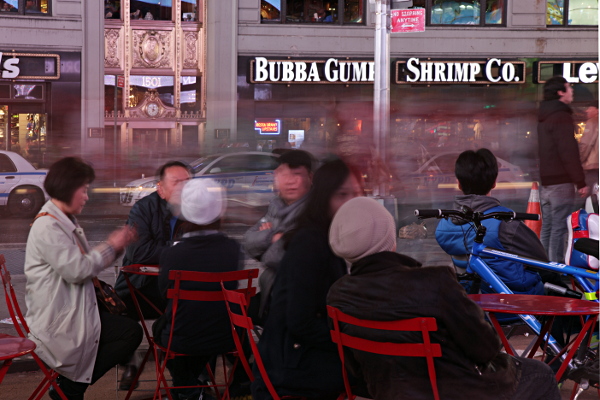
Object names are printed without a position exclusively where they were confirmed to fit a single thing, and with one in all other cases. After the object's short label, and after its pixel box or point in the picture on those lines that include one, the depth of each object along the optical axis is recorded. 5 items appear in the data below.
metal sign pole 10.52
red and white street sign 9.93
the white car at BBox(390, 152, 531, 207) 12.56
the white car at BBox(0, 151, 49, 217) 14.22
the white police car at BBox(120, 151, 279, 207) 13.18
